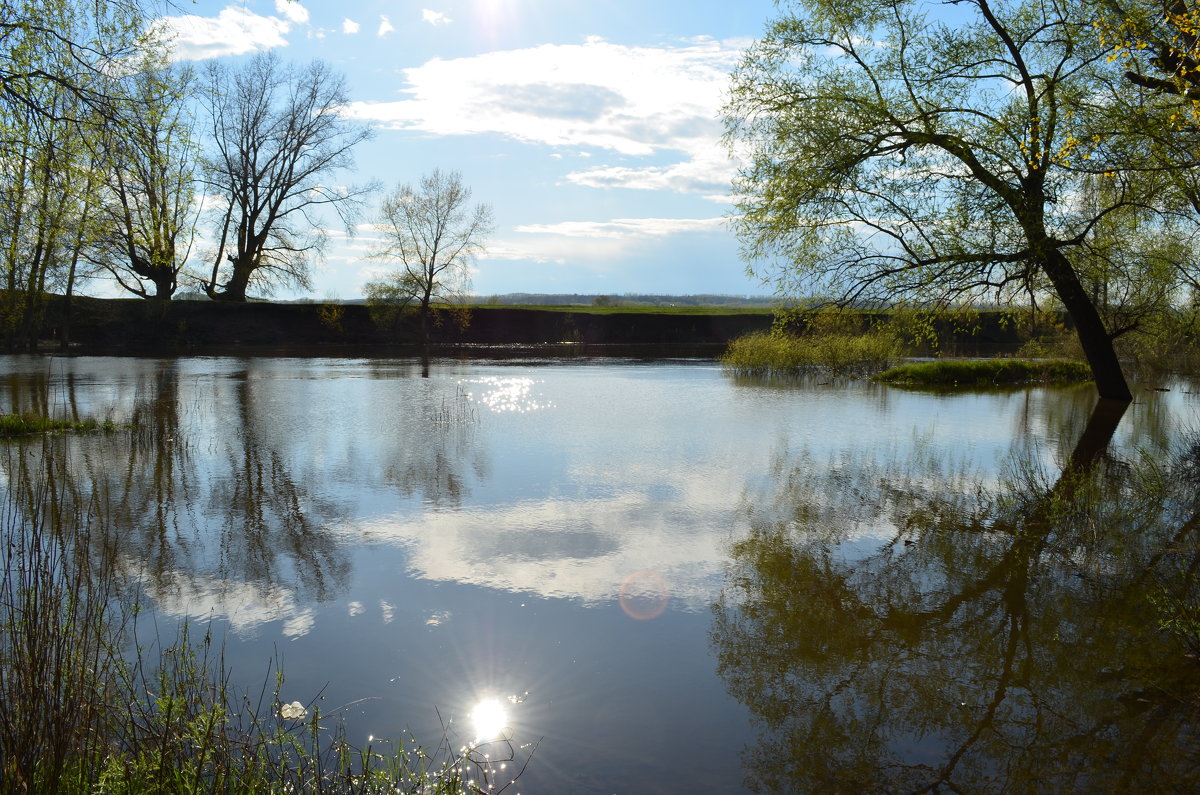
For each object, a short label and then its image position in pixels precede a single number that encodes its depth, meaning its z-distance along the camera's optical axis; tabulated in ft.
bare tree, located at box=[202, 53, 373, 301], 134.31
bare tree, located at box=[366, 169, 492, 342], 149.18
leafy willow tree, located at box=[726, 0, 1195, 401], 47.60
